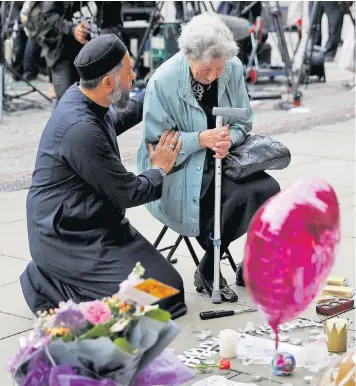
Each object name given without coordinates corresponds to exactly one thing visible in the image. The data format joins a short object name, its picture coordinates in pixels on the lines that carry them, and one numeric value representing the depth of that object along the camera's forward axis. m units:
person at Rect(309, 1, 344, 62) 21.03
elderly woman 6.58
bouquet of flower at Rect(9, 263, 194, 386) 3.77
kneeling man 6.12
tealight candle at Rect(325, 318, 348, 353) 5.78
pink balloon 3.69
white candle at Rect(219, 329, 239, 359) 5.73
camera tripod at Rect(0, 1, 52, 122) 15.76
